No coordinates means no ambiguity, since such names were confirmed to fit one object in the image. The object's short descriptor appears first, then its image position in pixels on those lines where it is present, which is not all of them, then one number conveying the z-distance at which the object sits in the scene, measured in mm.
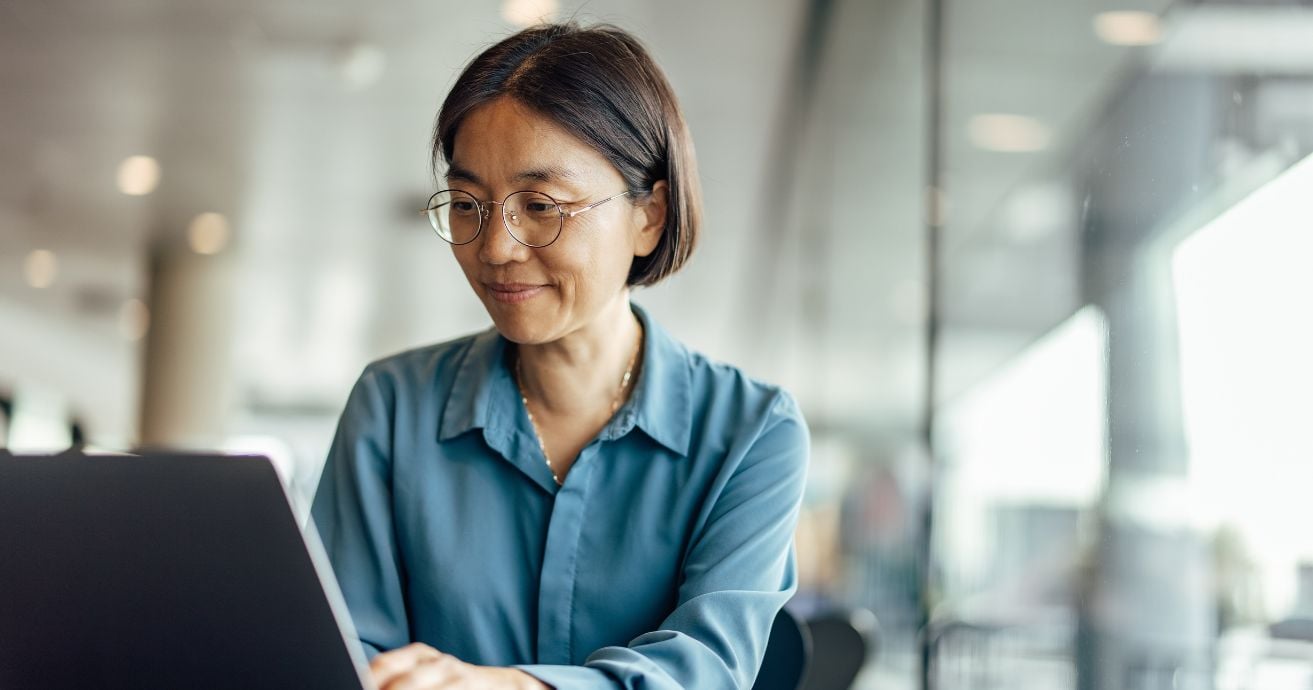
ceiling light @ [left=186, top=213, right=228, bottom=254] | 9562
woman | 1241
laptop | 731
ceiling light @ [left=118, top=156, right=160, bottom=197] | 7980
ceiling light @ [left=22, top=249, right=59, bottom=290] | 10406
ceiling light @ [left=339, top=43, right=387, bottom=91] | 5926
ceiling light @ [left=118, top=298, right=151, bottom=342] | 11552
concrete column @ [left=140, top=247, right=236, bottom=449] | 11195
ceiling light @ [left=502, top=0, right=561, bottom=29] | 5312
